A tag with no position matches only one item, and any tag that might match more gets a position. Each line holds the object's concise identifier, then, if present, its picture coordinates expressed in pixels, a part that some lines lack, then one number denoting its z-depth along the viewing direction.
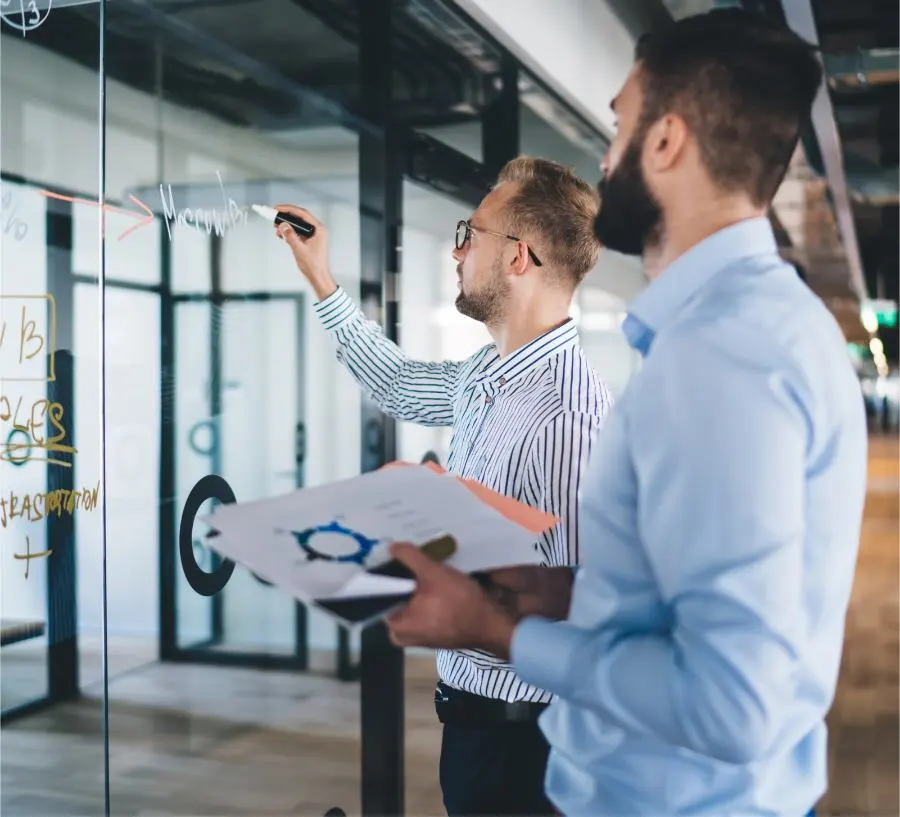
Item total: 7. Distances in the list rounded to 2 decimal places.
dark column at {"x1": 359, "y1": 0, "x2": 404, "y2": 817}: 2.98
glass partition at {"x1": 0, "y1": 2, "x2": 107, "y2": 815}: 2.13
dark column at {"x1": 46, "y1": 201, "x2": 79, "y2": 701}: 2.17
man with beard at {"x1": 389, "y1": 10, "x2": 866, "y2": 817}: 0.87
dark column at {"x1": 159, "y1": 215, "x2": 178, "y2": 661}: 2.58
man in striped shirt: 1.73
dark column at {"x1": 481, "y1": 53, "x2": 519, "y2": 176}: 3.44
